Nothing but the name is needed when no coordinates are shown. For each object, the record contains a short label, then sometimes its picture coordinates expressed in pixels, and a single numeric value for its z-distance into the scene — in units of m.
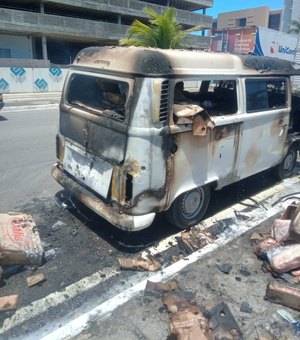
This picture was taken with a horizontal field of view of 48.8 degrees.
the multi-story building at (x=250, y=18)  83.00
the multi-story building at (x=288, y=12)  60.31
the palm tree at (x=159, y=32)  13.61
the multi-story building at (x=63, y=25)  31.25
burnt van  3.36
